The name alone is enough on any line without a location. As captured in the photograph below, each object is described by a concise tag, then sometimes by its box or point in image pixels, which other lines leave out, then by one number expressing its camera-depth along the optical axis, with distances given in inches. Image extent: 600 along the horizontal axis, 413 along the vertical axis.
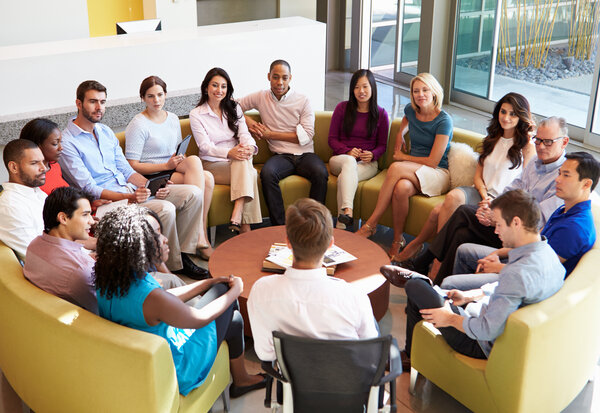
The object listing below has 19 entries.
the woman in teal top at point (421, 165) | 175.0
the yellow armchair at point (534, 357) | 99.7
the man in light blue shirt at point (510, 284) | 100.1
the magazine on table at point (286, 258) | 139.5
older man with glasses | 139.8
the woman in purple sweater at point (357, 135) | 184.2
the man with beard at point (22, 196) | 122.3
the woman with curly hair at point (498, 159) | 157.1
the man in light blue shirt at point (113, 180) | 158.1
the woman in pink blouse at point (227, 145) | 180.7
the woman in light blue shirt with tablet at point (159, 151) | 173.5
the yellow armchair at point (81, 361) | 93.1
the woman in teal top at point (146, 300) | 96.2
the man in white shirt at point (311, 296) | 90.2
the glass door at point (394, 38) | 344.2
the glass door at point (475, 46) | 303.1
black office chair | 85.6
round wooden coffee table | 137.1
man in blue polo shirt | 119.5
